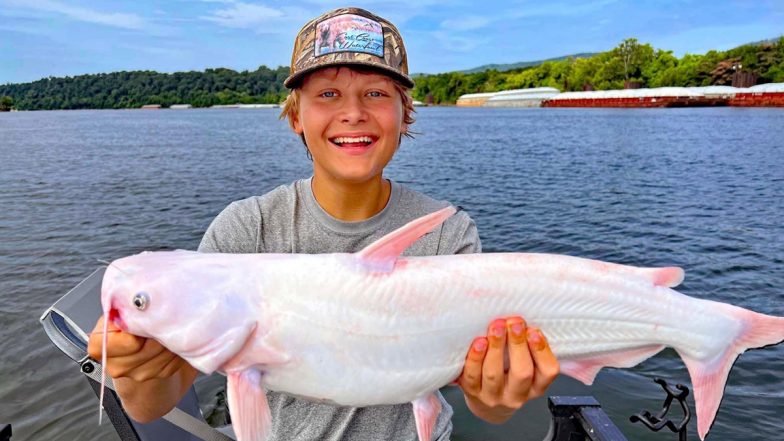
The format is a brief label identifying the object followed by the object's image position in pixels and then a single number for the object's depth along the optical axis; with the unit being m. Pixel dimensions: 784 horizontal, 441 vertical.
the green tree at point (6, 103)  152.84
